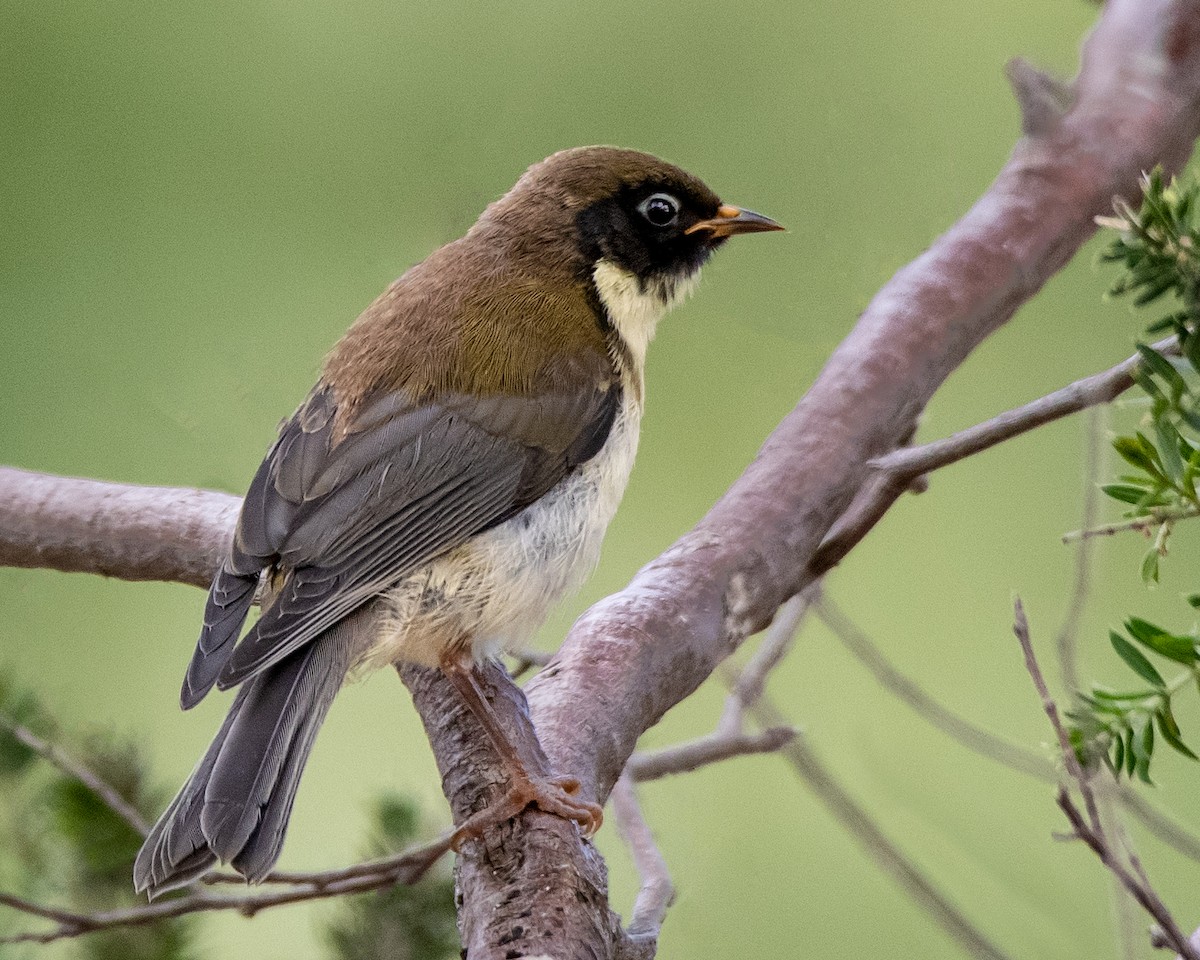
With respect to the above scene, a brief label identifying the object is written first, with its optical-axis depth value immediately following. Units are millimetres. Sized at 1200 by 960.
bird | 2724
